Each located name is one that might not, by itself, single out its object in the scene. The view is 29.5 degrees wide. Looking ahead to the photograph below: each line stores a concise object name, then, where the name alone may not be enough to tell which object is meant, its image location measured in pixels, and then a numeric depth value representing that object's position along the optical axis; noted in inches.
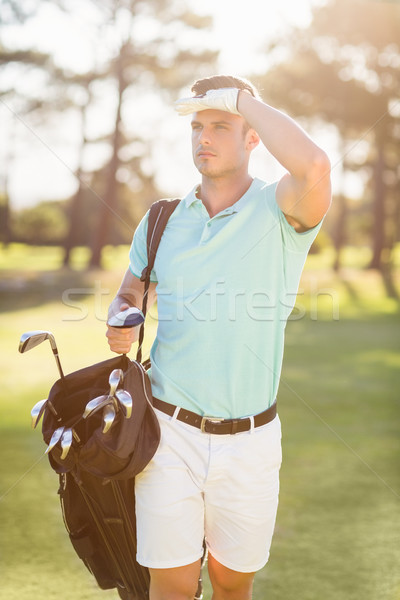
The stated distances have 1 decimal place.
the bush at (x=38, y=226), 1920.5
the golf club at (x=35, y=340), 99.1
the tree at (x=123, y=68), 1001.5
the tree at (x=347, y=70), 1073.5
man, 100.1
